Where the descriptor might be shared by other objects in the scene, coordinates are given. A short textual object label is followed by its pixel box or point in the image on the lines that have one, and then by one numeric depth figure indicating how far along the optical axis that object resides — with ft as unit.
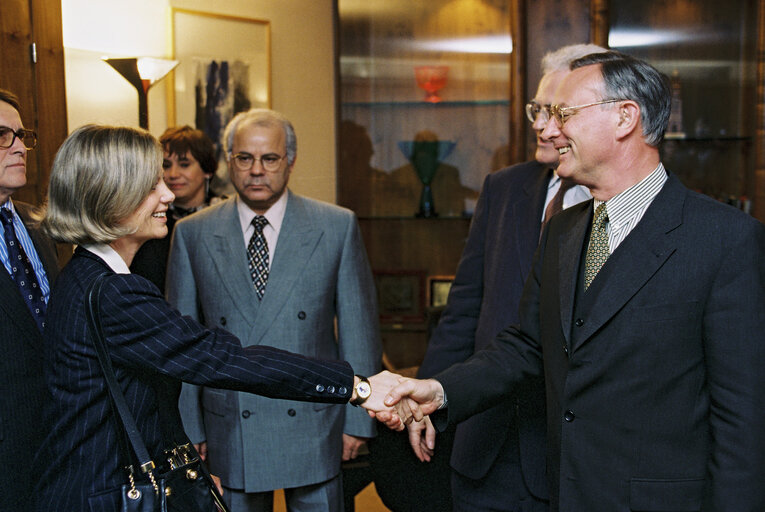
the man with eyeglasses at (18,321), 6.67
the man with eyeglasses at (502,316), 7.65
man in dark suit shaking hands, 5.50
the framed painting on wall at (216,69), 12.80
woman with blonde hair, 5.58
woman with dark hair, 11.64
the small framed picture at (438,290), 14.25
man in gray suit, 8.64
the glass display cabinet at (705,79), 12.43
